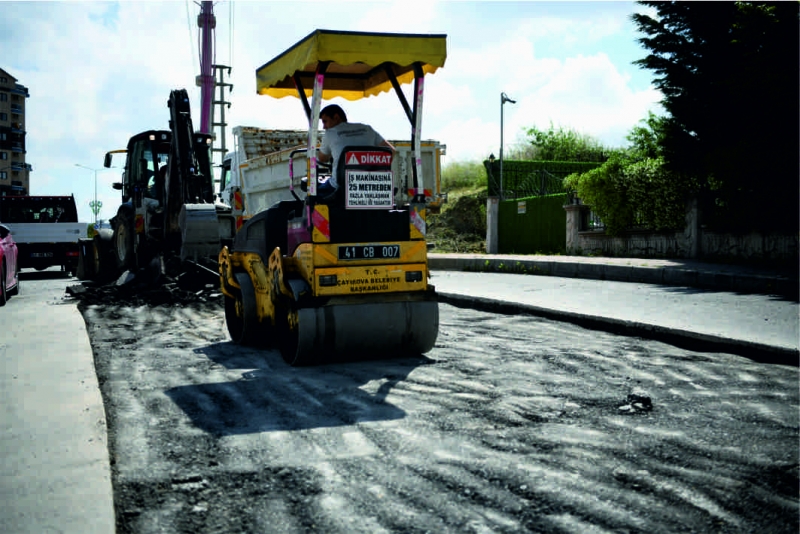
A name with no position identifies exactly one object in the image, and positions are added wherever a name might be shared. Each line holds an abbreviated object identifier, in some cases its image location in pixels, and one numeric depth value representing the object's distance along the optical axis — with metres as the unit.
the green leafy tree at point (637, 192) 18.11
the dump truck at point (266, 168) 16.11
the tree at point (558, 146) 39.81
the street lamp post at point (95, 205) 80.34
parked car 13.08
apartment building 97.94
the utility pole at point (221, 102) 39.83
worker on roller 6.88
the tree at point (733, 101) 14.01
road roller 6.55
